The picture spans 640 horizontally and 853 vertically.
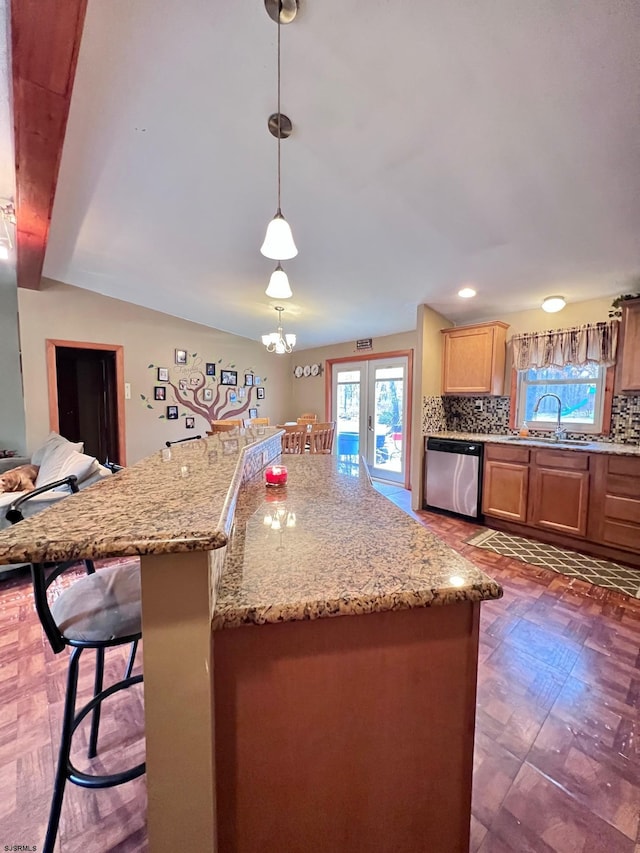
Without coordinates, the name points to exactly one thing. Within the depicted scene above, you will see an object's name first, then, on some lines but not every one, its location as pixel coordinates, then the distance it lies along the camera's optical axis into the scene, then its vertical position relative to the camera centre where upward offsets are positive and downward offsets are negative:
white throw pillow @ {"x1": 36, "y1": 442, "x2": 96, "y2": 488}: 2.46 -0.50
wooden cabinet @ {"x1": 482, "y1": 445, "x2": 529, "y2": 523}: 3.17 -0.76
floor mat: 2.43 -1.25
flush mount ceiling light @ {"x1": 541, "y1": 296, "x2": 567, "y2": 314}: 3.14 +0.89
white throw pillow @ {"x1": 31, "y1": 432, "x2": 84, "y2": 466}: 3.28 -0.47
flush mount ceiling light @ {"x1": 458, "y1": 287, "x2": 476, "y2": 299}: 3.25 +1.03
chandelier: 4.06 +0.70
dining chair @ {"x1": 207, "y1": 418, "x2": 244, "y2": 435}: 3.37 -0.26
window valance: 3.03 +0.52
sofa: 2.28 -0.54
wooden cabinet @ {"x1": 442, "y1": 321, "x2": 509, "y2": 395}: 3.57 +0.45
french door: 5.06 -0.17
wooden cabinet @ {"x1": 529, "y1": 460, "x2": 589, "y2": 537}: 2.84 -0.83
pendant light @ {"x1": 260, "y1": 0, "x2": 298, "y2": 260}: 1.47 +0.67
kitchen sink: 3.04 -0.37
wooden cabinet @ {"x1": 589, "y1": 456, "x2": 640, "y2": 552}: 2.59 -0.77
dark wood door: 5.04 -0.01
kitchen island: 0.57 -0.53
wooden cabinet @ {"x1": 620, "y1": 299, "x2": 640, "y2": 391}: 2.71 +0.44
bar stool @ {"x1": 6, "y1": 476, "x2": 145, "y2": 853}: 0.87 -0.58
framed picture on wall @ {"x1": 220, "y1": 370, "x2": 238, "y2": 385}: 5.68 +0.37
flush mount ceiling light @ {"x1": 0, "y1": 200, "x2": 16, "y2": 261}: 2.59 +1.41
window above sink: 3.21 +0.06
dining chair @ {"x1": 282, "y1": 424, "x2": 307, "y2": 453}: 3.17 -0.36
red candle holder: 1.55 -0.34
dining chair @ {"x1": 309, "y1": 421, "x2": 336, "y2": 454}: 3.25 -0.35
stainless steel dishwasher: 3.48 -0.78
